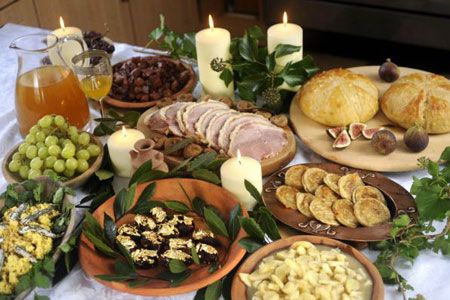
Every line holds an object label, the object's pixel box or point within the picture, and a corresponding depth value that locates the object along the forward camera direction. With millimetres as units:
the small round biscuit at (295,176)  1223
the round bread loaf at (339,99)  1405
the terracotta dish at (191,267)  968
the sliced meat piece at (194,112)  1376
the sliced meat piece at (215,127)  1346
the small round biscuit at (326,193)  1170
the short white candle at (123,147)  1257
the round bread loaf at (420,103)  1349
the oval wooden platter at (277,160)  1304
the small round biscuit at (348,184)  1168
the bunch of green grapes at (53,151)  1231
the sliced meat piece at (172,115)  1389
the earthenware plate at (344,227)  1083
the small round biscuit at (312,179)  1201
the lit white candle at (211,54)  1495
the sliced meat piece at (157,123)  1406
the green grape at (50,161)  1231
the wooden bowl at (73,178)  1223
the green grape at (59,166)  1223
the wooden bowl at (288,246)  934
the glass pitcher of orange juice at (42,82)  1372
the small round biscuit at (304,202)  1144
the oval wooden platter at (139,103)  1544
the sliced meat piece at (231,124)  1334
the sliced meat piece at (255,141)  1312
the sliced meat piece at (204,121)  1355
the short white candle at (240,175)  1149
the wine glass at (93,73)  1379
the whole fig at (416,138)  1284
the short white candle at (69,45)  1594
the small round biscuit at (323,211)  1116
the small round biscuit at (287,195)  1169
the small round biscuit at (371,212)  1106
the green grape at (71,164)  1227
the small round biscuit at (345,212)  1110
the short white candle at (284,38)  1465
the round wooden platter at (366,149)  1282
